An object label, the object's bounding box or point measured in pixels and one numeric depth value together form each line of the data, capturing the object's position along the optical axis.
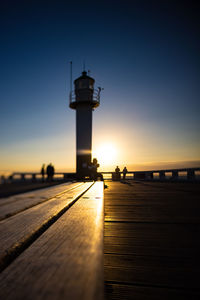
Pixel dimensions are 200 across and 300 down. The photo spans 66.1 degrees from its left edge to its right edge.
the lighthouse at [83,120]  15.74
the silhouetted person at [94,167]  11.50
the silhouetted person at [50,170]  13.04
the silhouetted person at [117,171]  13.75
